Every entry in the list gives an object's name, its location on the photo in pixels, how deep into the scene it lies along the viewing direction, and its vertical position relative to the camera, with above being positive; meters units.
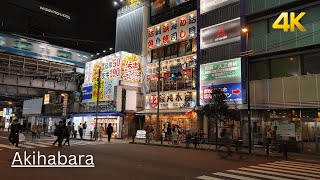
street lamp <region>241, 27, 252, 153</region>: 19.89 +4.61
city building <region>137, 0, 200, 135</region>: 30.86 +6.12
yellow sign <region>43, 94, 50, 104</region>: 46.10 +2.54
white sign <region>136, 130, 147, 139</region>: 31.01 -2.04
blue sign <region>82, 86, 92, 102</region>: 39.38 +3.00
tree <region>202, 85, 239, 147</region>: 22.30 +0.59
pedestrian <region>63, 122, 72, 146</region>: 21.62 -1.42
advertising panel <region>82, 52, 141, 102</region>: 35.28 +5.41
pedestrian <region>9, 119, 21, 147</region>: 17.55 -1.16
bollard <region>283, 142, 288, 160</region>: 16.91 -1.96
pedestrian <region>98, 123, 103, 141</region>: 31.34 -1.94
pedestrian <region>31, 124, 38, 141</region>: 27.13 -1.62
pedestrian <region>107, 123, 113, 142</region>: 28.17 -1.48
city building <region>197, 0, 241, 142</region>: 25.45 +5.86
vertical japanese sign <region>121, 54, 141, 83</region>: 35.25 +5.93
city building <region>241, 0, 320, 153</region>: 20.59 +3.45
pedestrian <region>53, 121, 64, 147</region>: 20.62 -1.36
